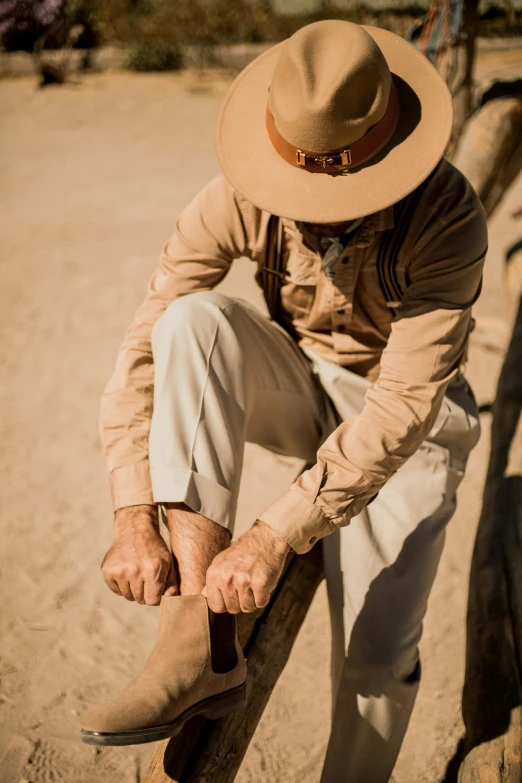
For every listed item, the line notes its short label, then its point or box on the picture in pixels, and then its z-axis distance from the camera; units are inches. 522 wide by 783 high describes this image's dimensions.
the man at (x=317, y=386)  61.1
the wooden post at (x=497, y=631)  73.1
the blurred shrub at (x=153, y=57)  361.7
